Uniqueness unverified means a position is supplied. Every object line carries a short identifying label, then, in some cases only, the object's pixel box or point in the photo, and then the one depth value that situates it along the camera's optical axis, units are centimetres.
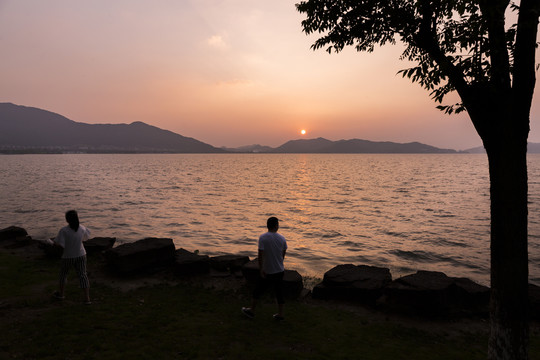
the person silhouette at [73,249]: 912
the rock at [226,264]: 1352
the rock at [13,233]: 1775
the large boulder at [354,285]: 1070
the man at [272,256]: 843
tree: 597
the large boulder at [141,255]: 1238
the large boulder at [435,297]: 966
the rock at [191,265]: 1281
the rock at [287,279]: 1093
